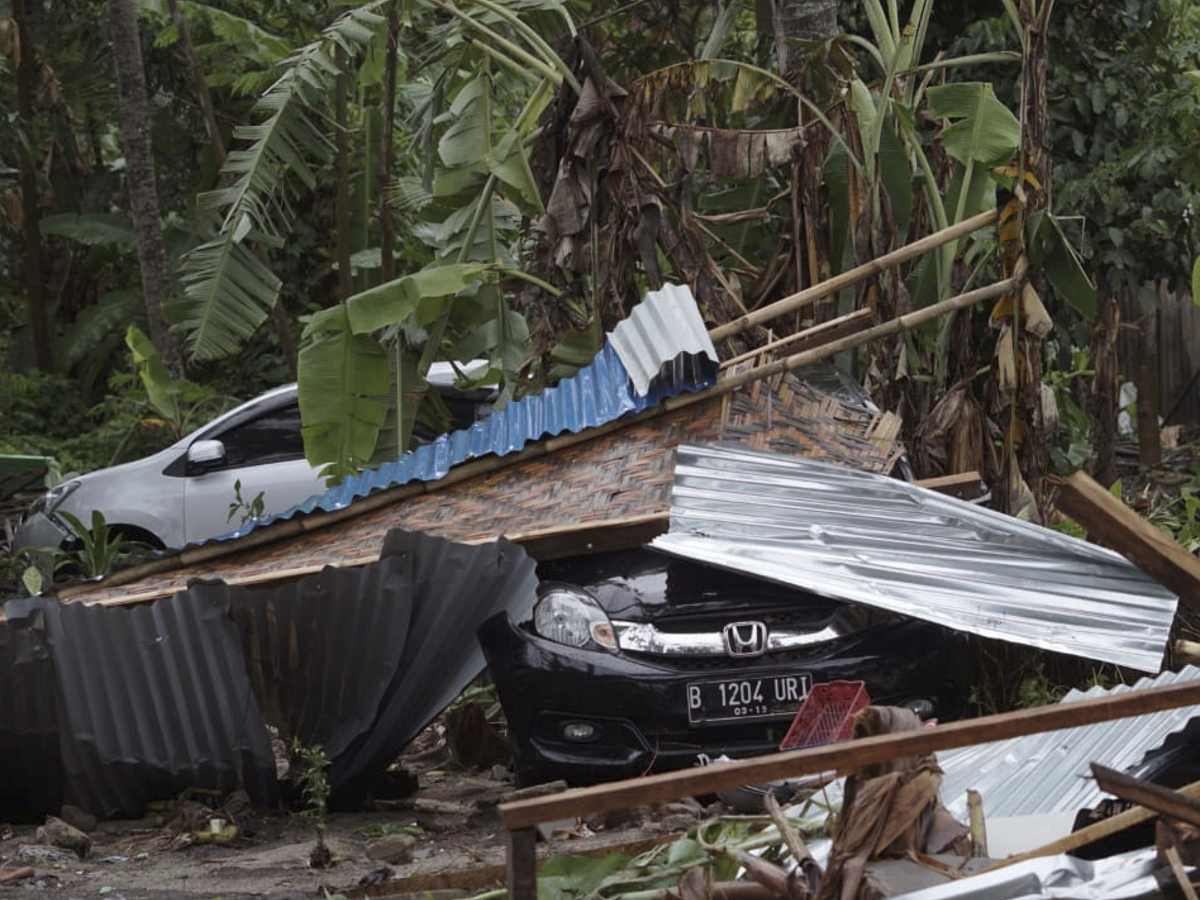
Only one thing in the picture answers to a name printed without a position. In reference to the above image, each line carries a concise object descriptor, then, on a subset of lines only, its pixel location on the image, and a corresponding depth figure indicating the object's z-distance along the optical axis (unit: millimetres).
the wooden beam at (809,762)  6070
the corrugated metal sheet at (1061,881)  6340
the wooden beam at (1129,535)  8453
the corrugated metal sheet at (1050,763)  8703
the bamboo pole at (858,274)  15922
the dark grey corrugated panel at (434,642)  12055
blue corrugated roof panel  14375
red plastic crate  9961
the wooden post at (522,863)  6324
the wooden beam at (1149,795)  6016
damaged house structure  11906
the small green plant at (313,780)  10953
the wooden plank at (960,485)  14211
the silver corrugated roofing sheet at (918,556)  11727
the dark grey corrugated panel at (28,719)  11883
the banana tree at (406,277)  18422
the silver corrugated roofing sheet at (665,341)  14312
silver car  23094
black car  11867
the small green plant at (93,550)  20094
